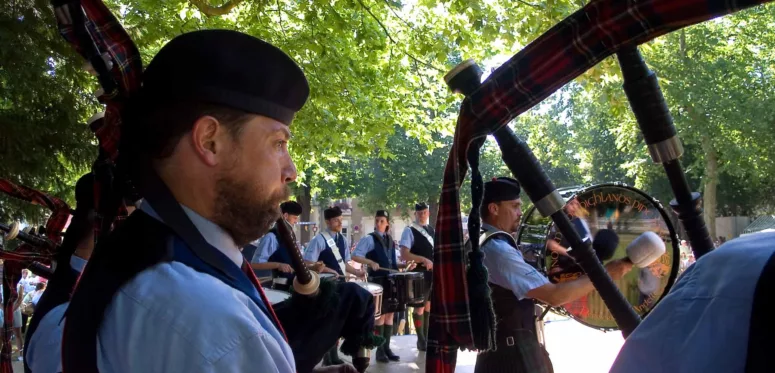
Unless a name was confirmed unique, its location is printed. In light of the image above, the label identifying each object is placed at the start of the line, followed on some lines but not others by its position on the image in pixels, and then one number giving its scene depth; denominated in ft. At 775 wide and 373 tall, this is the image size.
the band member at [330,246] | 32.50
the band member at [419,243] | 33.65
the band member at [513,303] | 10.88
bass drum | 8.72
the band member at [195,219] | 3.41
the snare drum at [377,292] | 22.64
